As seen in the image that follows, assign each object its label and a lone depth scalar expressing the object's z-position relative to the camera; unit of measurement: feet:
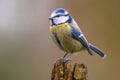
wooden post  8.80
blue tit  8.98
